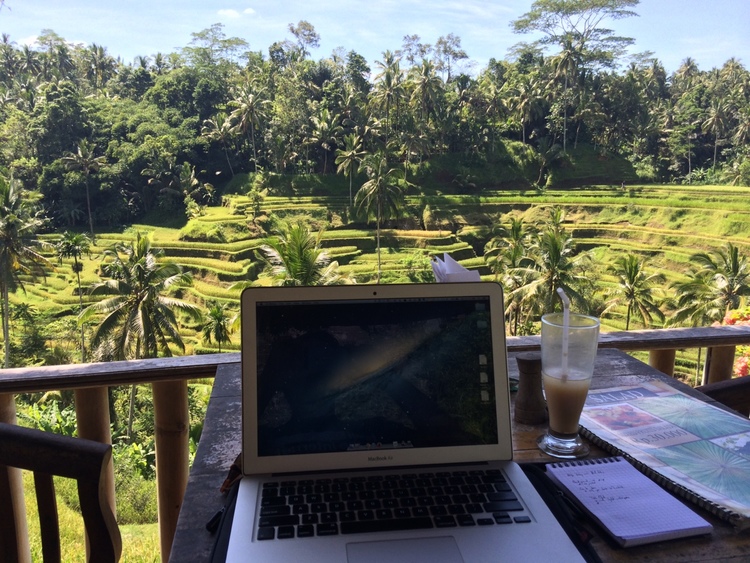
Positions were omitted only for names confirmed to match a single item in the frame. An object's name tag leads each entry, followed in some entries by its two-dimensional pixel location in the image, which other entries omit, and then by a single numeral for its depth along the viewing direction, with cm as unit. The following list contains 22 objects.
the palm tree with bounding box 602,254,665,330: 1642
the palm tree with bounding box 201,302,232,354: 1579
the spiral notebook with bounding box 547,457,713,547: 60
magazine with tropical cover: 68
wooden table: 58
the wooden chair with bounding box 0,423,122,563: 67
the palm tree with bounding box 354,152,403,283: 2152
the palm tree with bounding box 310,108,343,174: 2161
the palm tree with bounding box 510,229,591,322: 1460
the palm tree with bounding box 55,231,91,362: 1762
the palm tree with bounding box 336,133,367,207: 2180
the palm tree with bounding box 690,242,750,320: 1426
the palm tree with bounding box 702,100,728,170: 2014
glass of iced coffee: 80
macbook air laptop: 65
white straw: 79
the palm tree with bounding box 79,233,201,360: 1266
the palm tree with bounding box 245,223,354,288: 1010
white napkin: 98
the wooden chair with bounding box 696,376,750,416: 109
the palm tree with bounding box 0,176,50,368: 1418
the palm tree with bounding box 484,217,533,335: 1561
